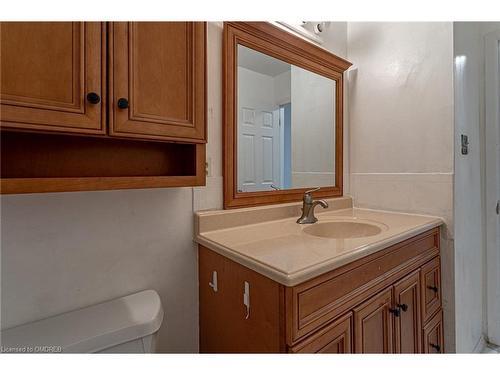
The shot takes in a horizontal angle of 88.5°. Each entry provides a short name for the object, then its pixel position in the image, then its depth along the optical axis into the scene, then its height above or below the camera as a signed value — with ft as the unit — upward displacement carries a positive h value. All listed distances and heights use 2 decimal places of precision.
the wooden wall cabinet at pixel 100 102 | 1.78 +0.67
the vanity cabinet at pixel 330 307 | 2.17 -1.25
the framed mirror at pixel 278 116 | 3.60 +1.15
